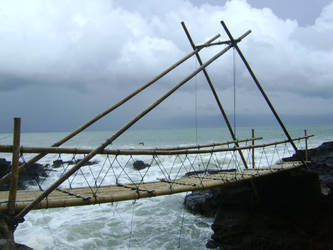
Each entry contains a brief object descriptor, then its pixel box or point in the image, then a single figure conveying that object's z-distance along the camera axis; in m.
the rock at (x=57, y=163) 18.12
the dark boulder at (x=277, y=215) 5.84
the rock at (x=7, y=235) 2.64
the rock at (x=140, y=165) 18.12
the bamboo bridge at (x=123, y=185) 3.21
